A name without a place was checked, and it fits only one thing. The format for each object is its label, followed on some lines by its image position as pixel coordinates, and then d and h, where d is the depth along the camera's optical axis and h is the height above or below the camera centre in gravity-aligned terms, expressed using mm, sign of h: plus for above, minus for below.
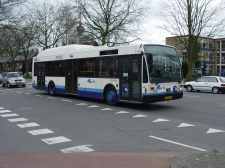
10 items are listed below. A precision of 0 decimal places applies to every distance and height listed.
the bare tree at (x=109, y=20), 33594 +7032
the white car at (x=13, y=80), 30062 -335
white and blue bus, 11758 +178
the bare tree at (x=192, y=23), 34219 +6754
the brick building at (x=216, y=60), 71331 +4406
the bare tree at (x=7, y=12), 22328 +5495
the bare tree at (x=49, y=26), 44822 +8847
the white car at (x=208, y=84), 22531 -751
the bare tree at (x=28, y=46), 52438 +6352
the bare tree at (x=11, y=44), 24112 +5186
